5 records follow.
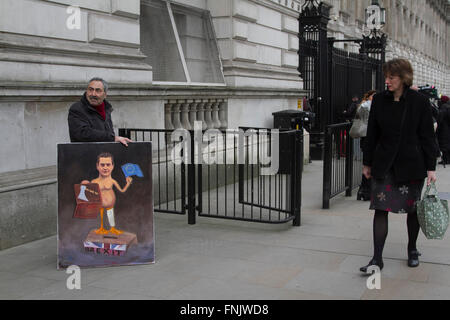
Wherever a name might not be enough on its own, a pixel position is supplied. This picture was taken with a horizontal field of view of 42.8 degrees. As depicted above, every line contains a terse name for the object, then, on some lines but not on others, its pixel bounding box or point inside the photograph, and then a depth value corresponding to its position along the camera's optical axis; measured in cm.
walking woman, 509
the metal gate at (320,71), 1492
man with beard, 535
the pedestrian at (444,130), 1396
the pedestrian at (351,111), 1581
